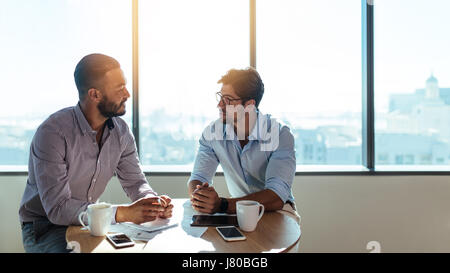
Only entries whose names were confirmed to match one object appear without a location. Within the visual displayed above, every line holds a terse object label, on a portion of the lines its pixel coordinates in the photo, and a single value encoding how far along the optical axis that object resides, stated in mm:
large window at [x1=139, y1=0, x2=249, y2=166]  2900
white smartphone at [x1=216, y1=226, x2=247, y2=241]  1223
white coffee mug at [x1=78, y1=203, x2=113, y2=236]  1233
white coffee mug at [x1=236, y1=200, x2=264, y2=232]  1292
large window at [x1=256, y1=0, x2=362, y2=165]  2908
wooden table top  1141
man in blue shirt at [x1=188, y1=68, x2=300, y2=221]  1924
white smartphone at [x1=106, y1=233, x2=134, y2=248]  1162
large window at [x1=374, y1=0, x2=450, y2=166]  2893
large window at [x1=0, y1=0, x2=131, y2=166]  2906
